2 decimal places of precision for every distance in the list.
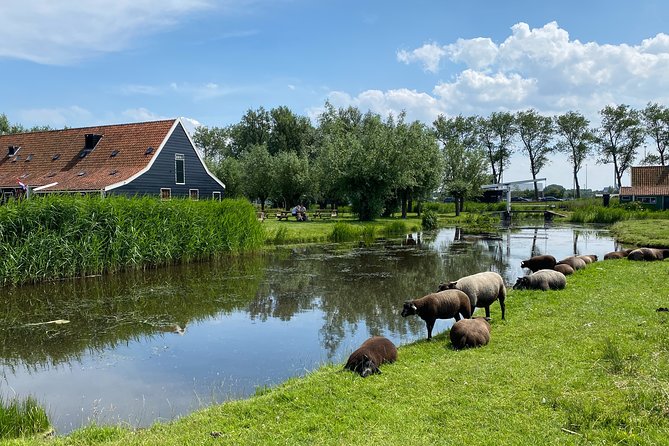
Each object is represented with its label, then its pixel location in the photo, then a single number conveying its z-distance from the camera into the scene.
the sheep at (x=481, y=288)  11.09
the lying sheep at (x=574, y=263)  18.12
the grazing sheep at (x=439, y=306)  10.02
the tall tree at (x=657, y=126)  82.19
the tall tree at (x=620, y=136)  83.44
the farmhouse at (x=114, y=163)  34.93
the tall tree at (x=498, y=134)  94.44
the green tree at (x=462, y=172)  63.03
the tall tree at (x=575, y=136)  89.31
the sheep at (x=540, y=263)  18.39
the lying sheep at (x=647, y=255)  20.34
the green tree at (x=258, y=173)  63.69
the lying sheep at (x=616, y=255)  21.65
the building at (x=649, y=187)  60.91
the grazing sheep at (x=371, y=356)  7.75
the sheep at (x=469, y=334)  9.05
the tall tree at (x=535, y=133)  92.06
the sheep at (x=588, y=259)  19.72
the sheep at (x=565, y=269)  16.98
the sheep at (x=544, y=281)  14.37
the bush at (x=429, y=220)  46.88
